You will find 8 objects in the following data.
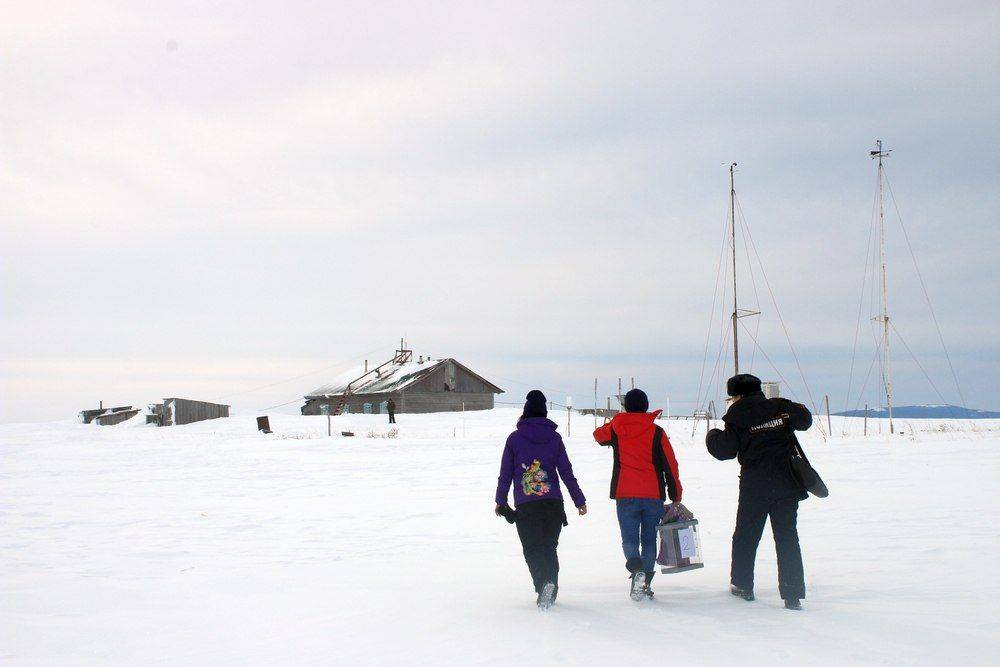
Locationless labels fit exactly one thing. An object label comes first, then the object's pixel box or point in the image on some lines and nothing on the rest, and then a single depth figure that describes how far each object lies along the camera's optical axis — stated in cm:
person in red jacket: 733
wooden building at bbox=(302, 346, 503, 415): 5578
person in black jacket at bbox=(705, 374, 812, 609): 708
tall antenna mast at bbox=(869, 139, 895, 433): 3127
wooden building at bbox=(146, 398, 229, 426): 4622
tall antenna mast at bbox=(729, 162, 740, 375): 3103
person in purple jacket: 722
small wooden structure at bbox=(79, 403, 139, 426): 4959
